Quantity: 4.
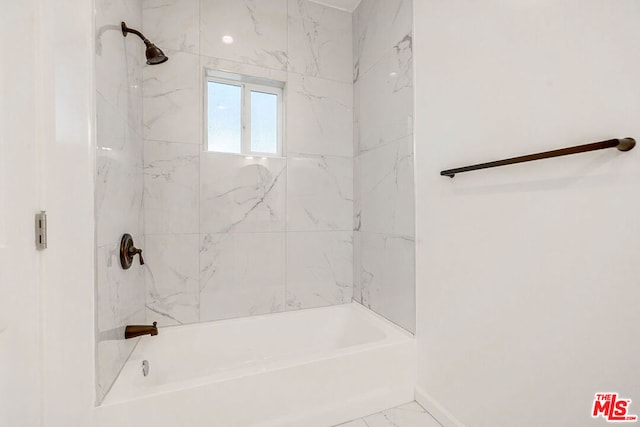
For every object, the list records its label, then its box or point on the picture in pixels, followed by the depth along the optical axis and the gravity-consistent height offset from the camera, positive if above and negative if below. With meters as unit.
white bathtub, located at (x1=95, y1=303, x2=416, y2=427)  1.17 -0.81
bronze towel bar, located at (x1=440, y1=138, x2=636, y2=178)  0.76 +0.18
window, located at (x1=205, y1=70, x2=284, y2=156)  1.98 +0.72
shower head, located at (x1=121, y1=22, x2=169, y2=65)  1.42 +0.80
